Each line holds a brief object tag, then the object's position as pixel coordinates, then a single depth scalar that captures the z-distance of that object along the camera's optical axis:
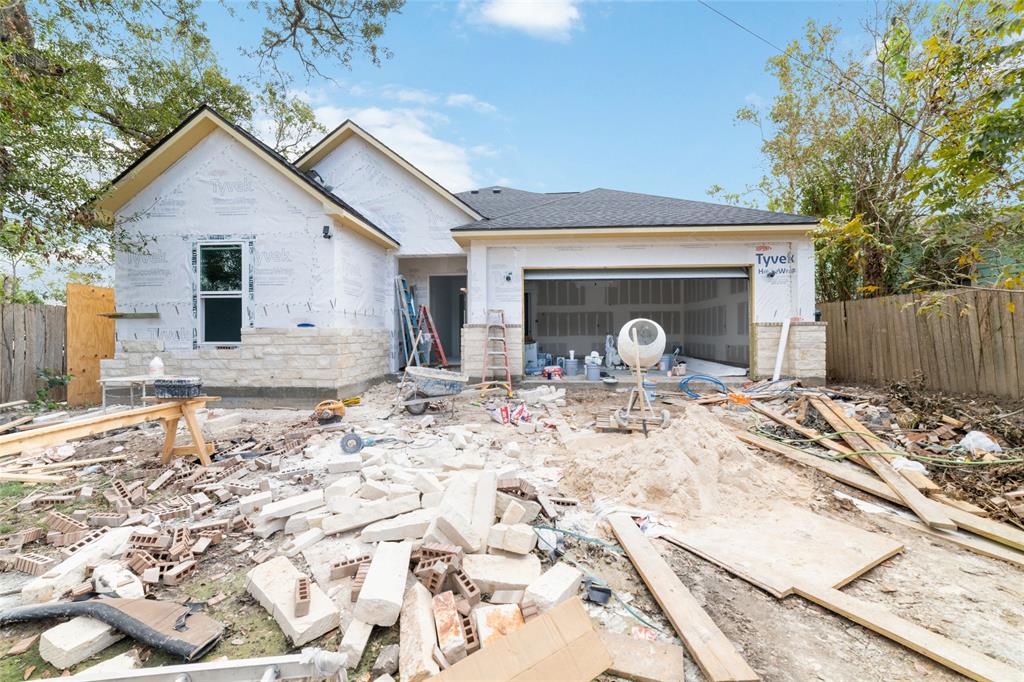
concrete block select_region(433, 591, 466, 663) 2.27
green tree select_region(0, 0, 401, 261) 8.27
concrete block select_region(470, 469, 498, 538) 3.26
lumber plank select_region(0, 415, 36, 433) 6.22
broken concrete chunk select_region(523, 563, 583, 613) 2.56
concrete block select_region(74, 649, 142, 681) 2.11
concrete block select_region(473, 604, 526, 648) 2.36
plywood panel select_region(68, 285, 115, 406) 9.90
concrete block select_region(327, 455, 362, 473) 5.01
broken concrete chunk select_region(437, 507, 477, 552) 3.10
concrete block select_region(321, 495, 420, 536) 3.63
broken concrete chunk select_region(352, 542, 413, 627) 2.51
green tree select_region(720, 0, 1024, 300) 5.07
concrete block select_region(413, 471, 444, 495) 3.91
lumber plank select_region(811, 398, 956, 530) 3.95
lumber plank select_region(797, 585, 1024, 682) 2.22
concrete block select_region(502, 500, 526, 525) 3.42
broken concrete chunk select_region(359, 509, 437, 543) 3.36
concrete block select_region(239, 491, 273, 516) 4.01
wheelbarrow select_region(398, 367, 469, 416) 8.36
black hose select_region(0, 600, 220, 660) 2.37
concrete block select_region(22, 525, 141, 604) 2.85
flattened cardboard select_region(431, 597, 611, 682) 2.10
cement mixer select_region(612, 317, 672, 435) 6.91
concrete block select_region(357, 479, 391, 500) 4.05
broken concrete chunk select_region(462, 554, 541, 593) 2.77
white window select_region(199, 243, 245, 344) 9.61
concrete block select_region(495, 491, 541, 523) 3.66
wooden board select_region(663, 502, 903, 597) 3.07
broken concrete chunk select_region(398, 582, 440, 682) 2.17
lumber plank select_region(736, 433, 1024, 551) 3.70
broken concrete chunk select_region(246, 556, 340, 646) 2.45
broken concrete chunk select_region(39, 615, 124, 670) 2.39
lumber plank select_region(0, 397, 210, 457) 3.42
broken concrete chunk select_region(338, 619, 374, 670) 2.31
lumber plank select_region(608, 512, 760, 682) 2.19
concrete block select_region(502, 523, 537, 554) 3.08
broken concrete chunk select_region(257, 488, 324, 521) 3.79
